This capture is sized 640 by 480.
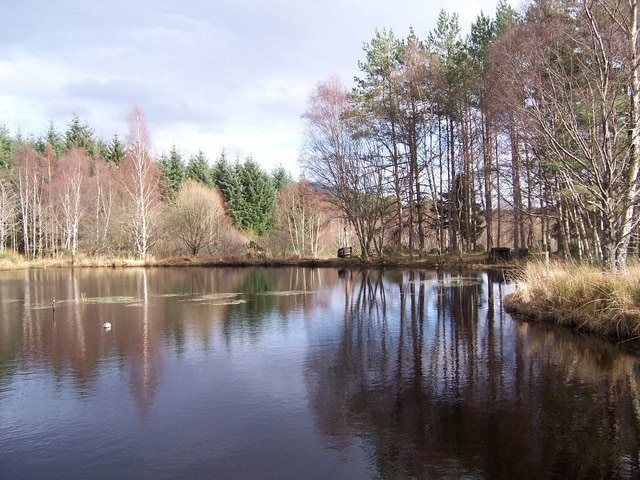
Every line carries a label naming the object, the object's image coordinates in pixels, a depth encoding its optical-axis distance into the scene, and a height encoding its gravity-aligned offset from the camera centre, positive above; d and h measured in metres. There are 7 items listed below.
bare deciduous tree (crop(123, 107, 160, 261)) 42.59 +6.42
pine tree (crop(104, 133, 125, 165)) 62.78 +13.39
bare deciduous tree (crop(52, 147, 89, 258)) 45.56 +6.31
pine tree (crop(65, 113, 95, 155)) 63.00 +15.89
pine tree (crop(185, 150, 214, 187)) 62.84 +10.98
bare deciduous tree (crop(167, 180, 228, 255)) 45.03 +2.88
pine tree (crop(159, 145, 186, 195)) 60.78 +10.75
